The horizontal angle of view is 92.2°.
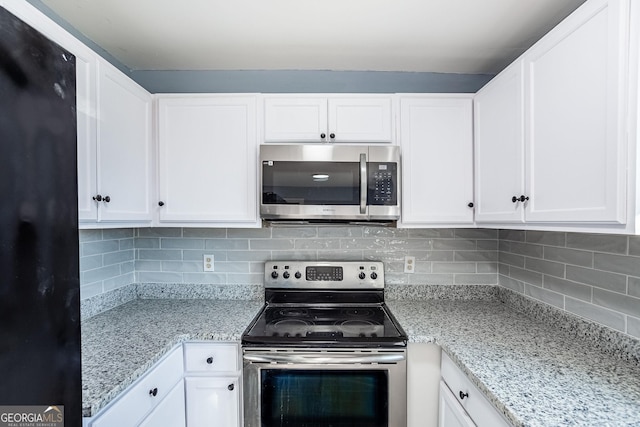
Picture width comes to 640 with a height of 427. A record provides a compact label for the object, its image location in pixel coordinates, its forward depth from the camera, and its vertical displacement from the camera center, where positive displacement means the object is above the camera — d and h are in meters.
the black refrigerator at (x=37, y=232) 0.46 -0.03
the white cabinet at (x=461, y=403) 1.02 -0.72
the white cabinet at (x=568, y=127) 0.89 +0.30
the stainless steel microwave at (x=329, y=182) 1.65 +0.15
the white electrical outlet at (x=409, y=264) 2.02 -0.35
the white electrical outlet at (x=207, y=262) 2.04 -0.34
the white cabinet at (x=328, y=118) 1.73 +0.52
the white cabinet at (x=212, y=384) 1.48 -0.83
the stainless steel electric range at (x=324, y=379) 1.42 -0.79
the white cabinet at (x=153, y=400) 1.01 -0.71
